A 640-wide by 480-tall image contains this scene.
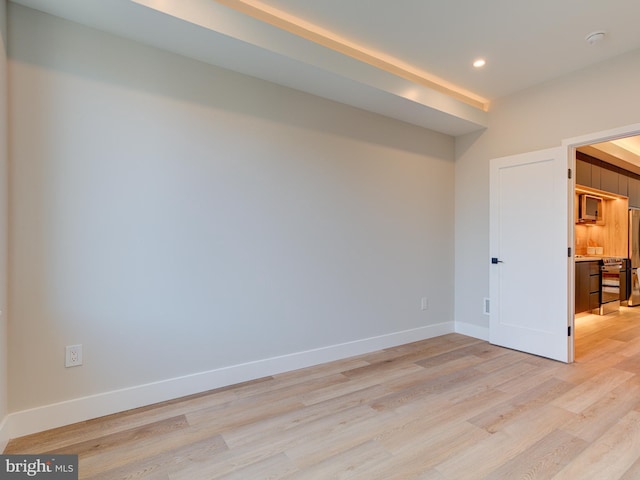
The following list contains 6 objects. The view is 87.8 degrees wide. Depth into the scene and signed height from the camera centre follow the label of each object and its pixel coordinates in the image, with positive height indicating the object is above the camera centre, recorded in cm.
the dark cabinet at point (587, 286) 480 -74
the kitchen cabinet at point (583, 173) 483 +94
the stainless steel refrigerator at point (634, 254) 577 -31
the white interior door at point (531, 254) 314 -17
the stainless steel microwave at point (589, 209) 559 +48
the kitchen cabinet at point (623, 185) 573 +91
